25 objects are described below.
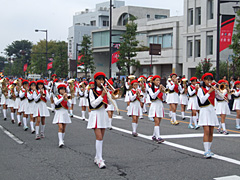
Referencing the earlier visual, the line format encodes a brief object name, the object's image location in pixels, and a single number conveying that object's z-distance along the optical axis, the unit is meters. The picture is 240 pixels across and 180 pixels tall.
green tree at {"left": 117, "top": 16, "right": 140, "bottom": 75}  39.50
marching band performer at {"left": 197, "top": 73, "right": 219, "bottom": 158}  8.70
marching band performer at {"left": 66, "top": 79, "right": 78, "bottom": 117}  11.27
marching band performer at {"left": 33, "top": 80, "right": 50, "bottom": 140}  11.58
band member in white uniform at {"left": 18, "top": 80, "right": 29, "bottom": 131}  12.65
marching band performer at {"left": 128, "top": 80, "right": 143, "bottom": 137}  12.12
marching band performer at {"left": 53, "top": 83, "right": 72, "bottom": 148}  10.21
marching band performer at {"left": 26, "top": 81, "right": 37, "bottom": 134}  11.93
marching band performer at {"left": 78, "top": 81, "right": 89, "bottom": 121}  17.08
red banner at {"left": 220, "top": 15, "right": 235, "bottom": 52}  23.47
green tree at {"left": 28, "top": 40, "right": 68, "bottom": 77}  63.34
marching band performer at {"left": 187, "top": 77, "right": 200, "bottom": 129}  13.74
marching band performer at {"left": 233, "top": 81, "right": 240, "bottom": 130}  13.65
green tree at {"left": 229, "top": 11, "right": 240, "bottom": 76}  23.59
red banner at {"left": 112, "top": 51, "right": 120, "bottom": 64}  41.17
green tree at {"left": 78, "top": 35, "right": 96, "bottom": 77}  51.69
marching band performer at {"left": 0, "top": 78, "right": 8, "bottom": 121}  16.69
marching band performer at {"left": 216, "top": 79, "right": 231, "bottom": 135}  12.56
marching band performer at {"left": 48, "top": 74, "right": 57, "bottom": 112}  16.50
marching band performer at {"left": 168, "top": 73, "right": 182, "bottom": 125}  15.07
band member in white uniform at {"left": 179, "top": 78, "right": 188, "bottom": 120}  15.61
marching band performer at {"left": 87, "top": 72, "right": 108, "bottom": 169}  7.87
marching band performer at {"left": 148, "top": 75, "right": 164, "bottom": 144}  10.75
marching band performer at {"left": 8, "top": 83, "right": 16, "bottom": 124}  15.77
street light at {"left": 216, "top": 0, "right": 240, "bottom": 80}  21.64
